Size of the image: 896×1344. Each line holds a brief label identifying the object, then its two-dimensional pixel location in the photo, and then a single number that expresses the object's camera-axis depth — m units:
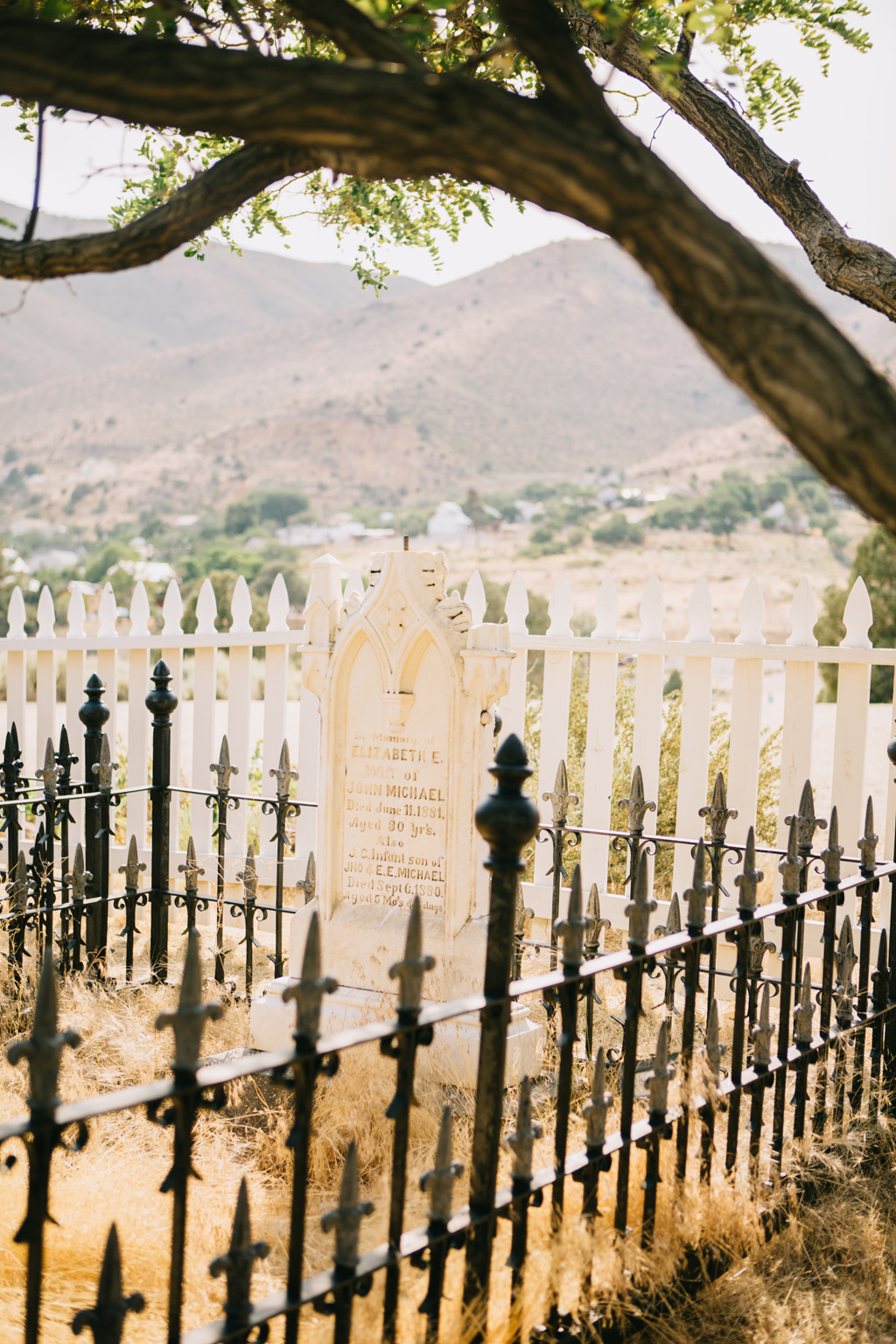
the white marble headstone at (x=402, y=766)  3.85
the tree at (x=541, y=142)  1.37
